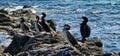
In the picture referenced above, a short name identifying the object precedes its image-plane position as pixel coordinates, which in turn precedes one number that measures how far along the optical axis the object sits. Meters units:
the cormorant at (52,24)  30.84
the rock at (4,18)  34.31
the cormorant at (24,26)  28.45
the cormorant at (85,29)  22.62
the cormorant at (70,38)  18.72
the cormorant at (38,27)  26.35
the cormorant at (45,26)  24.31
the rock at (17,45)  21.05
